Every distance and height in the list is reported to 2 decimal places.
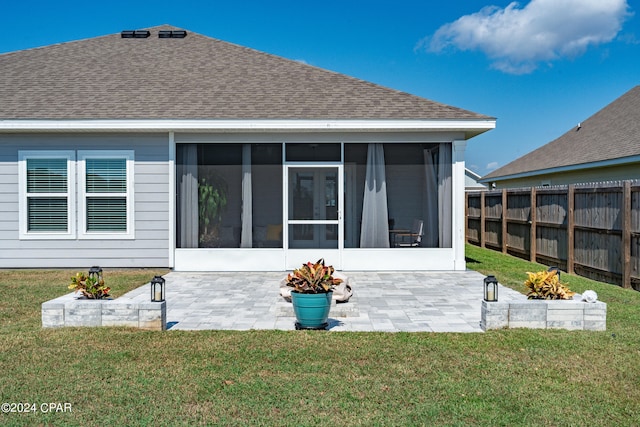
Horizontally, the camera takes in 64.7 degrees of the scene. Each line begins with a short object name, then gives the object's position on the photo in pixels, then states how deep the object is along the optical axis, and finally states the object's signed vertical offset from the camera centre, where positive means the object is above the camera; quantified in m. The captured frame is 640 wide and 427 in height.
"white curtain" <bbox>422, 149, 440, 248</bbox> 9.54 +0.14
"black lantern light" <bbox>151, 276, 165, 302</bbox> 5.11 -0.82
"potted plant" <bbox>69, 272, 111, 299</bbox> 5.36 -0.84
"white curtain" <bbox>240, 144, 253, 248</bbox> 9.53 +0.34
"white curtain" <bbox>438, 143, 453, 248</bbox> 9.51 +0.29
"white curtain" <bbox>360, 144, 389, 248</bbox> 9.53 +0.08
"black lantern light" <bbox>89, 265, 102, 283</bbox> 5.58 -0.72
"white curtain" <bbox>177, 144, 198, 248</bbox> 9.52 +0.24
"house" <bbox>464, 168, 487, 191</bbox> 31.28 +1.85
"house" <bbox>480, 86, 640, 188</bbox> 11.72 +1.58
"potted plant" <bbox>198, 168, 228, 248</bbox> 9.53 +0.07
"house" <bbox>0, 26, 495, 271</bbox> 9.34 +0.36
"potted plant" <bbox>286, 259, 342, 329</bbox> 5.04 -0.86
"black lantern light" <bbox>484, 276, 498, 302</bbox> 5.13 -0.81
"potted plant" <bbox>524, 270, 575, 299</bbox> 5.32 -0.82
